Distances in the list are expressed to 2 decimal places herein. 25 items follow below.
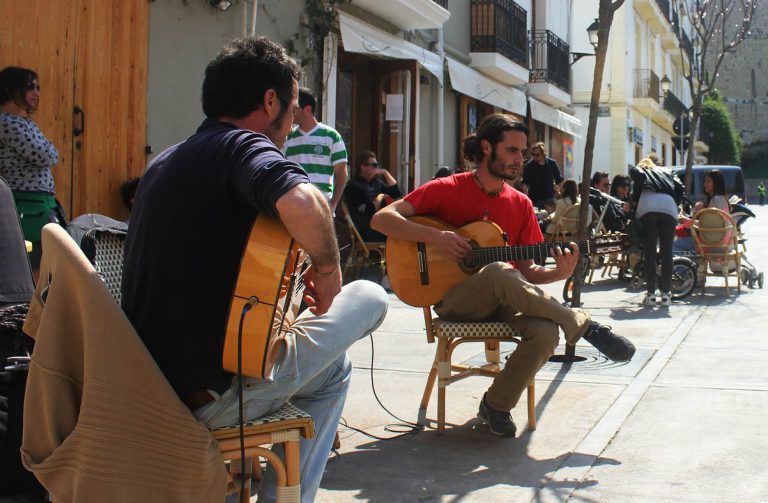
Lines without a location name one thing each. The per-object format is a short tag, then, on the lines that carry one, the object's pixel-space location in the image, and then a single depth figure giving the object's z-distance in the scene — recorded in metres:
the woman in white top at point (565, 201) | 12.34
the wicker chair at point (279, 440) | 2.54
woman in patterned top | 5.94
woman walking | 9.70
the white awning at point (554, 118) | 21.64
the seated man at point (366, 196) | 10.73
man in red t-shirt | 4.33
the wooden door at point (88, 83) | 7.12
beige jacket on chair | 2.33
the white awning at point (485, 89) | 16.32
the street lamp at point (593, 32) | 15.46
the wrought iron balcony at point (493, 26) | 18.45
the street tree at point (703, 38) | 19.30
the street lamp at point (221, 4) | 9.39
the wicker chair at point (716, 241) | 10.85
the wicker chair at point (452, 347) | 4.44
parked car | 20.31
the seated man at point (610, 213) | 11.55
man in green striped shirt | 7.05
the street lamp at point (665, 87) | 29.77
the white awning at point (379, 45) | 12.17
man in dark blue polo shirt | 2.38
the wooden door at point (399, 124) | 14.41
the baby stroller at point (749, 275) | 11.52
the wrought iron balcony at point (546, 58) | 22.70
